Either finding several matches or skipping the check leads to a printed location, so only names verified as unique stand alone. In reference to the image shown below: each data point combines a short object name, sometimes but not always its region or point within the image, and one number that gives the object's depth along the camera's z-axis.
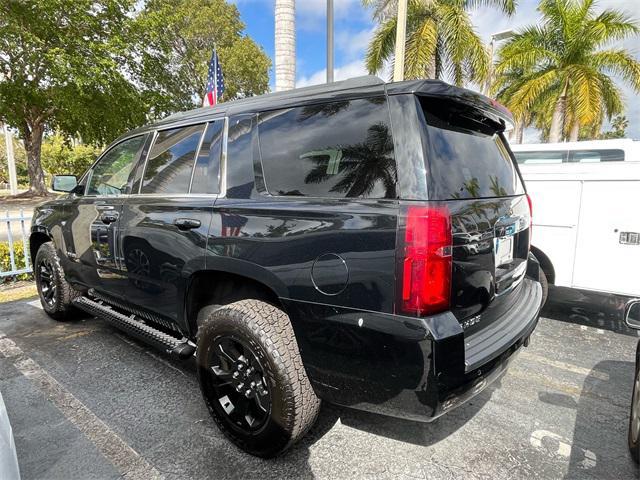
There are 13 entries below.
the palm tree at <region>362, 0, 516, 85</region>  13.22
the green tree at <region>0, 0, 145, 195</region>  15.23
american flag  6.61
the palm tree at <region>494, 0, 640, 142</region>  14.64
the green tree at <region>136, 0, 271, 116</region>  21.14
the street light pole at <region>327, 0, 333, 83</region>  7.28
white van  4.07
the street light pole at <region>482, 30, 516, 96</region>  14.06
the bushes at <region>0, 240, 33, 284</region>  5.95
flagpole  6.57
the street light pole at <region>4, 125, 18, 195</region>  25.16
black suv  1.73
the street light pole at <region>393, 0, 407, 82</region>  8.79
